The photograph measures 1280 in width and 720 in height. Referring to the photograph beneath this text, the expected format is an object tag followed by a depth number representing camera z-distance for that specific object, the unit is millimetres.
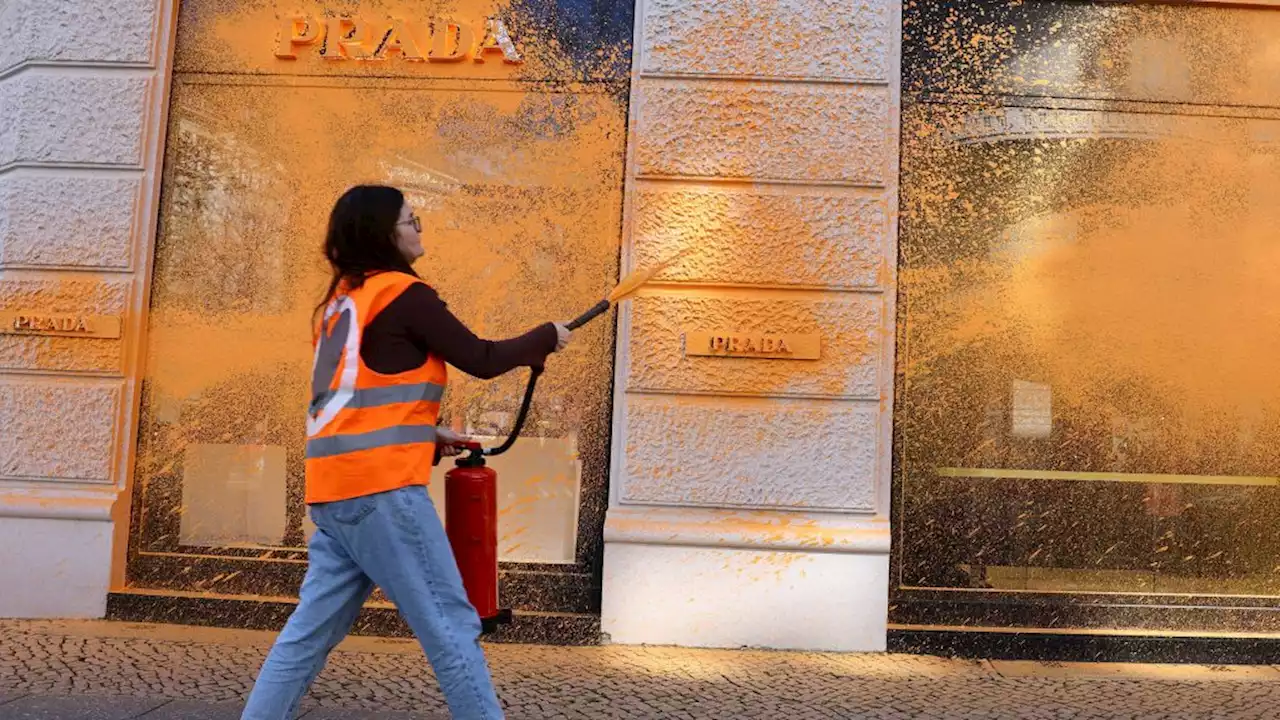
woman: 2449
